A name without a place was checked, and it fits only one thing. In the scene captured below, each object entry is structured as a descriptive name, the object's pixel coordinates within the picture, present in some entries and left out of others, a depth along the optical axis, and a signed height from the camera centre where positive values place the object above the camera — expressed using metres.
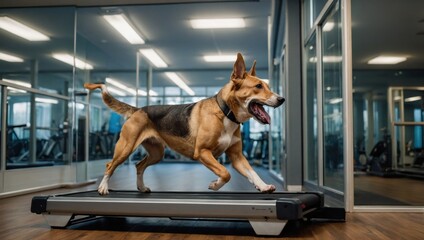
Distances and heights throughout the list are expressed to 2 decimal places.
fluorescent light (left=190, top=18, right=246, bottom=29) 7.39 +2.15
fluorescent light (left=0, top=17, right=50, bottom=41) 5.52 +1.56
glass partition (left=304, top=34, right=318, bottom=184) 4.90 +0.30
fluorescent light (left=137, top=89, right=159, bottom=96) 11.71 +1.33
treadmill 2.38 -0.43
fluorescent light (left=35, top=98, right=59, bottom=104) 5.62 +0.54
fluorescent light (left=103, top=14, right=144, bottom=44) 7.30 +2.16
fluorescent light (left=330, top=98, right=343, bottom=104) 4.02 +0.38
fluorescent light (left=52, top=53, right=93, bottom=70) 6.44 +1.28
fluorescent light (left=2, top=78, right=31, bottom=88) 4.75 +0.69
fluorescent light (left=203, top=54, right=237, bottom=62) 10.30 +2.08
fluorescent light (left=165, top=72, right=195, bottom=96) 12.35 +1.84
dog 2.59 +0.10
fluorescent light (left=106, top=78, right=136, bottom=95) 10.00 +1.38
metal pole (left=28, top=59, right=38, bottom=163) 5.54 +0.25
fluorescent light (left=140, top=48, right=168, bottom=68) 9.80 +2.09
